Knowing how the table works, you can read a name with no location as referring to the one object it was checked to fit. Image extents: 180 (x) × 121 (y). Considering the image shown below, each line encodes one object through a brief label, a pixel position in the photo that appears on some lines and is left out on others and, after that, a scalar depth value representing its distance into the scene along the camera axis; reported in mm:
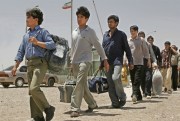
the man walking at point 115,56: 9217
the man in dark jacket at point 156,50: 13993
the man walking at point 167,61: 15891
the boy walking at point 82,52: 7875
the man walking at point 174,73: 17667
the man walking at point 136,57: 10938
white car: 26994
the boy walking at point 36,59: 6648
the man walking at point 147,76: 12398
